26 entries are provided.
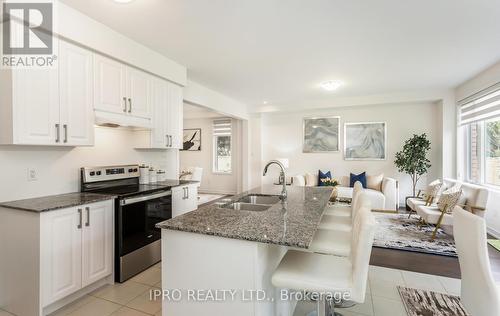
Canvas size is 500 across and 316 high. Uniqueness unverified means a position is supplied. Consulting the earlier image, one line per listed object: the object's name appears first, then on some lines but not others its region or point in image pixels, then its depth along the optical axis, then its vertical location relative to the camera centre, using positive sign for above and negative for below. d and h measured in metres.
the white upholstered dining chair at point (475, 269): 1.28 -0.63
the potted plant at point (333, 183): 5.23 -0.57
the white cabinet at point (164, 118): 3.36 +0.57
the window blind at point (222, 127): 7.82 +0.97
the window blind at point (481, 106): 3.91 +0.91
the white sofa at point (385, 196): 5.29 -0.83
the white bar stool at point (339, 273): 1.32 -0.67
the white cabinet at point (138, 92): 2.97 +0.82
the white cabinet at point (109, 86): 2.61 +0.80
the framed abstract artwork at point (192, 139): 8.16 +0.61
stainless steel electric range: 2.50 -0.64
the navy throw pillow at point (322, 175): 6.12 -0.45
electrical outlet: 2.30 -0.16
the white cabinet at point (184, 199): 3.34 -0.60
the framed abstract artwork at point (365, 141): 6.08 +0.42
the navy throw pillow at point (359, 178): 5.77 -0.48
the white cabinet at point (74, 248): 1.95 -0.80
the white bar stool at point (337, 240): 1.70 -0.64
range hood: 2.63 +0.43
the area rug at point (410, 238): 3.36 -1.23
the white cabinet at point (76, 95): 2.31 +0.61
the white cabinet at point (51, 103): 2.00 +0.48
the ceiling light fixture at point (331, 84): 4.63 +1.40
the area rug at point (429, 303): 2.04 -1.29
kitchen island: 1.34 -0.60
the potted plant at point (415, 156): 5.26 +0.03
